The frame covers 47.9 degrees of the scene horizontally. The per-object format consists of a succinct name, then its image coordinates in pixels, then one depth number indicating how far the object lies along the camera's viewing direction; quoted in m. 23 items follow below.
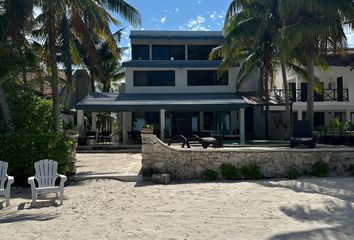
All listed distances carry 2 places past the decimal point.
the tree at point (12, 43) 12.98
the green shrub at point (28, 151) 11.91
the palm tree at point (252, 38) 23.16
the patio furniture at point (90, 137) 25.25
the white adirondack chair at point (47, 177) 9.27
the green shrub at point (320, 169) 13.02
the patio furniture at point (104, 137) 29.58
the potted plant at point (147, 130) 12.81
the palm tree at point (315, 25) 16.62
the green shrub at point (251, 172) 12.77
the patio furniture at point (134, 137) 26.59
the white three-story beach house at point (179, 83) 28.77
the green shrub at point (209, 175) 12.70
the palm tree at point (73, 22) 14.20
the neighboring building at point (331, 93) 29.75
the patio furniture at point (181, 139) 15.72
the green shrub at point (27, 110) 13.83
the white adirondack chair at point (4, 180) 9.10
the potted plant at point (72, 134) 14.64
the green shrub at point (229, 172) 12.72
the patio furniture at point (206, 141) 15.52
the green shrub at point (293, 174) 12.81
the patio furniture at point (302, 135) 15.98
